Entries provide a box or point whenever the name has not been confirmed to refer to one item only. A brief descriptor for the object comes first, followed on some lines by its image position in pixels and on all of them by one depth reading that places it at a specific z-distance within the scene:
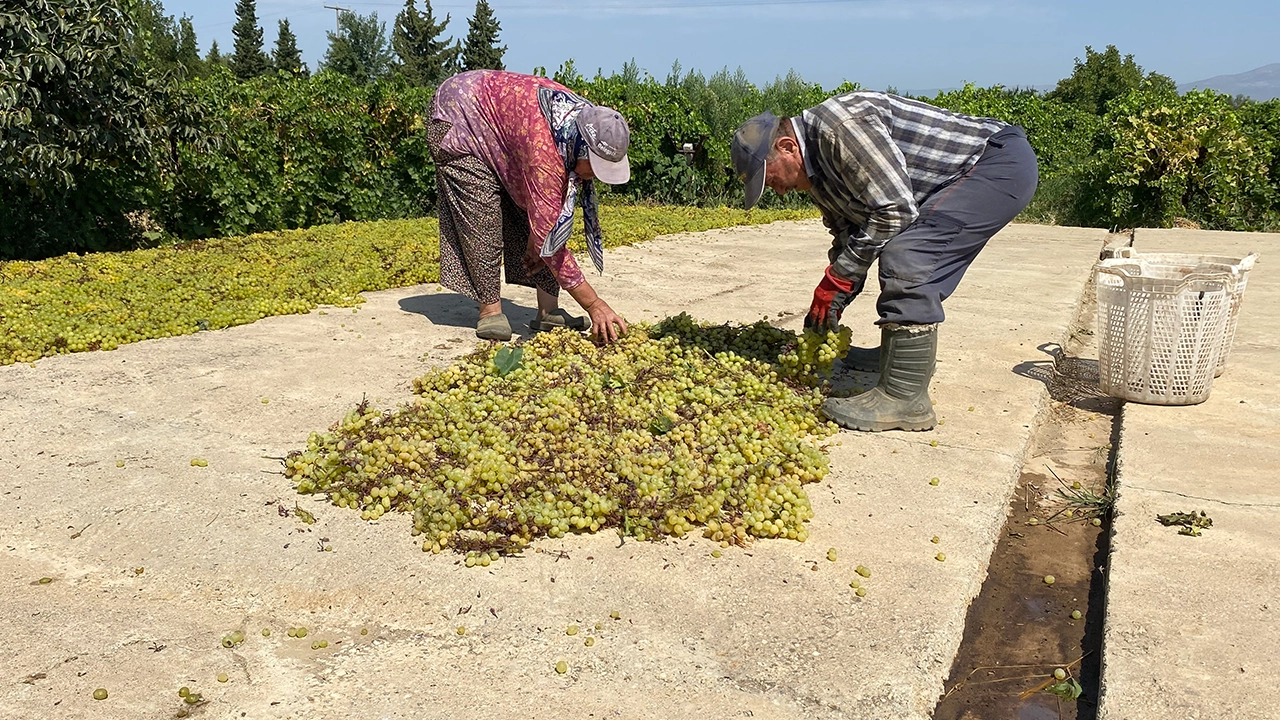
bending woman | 4.72
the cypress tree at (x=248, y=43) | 51.06
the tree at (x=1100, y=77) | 52.06
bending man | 3.76
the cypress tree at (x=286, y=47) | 55.60
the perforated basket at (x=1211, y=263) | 4.29
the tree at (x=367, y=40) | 65.81
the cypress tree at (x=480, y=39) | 59.69
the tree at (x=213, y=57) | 44.45
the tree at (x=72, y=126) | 7.09
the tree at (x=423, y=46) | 59.00
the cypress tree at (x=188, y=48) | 37.26
